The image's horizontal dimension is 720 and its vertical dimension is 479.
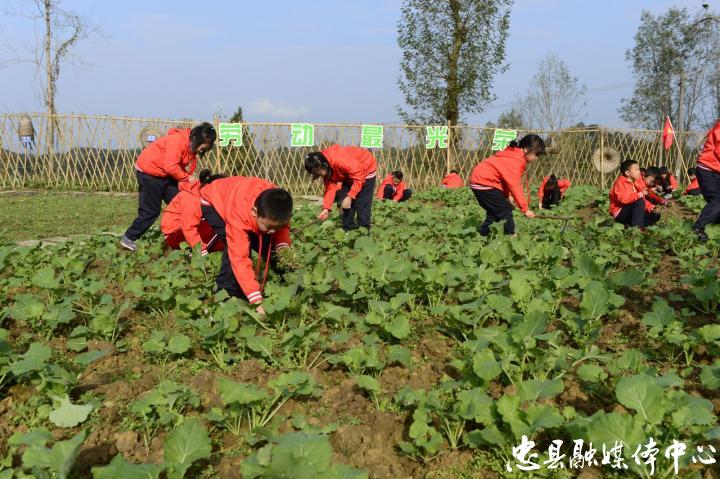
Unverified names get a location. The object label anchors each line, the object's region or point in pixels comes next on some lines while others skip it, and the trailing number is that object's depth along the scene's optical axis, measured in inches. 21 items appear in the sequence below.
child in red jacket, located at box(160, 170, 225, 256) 209.2
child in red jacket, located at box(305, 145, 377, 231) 249.3
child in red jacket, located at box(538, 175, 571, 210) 436.1
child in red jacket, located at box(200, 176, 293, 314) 140.4
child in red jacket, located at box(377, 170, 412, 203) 480.1
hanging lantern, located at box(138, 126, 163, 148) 634.8
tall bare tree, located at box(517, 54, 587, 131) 1234.6
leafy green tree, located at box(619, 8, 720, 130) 1250.6
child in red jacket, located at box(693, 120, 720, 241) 243.6
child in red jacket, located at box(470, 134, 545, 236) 237.3
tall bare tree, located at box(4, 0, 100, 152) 698.8
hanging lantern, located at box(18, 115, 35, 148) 639.1
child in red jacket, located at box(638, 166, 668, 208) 307.9
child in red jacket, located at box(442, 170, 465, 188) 567.9
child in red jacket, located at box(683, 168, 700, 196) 459.2
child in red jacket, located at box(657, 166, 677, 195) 404.2
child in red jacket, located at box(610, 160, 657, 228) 271.6
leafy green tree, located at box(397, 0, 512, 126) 810.8
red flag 669.4
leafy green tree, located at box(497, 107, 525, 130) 1297.2
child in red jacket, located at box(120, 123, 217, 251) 228.2
